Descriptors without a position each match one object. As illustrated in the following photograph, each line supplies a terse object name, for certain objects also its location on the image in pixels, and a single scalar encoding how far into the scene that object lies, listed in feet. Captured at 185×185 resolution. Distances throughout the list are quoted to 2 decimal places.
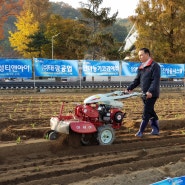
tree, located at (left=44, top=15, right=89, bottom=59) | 160.66
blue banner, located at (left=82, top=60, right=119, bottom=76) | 69.98
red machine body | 20.93
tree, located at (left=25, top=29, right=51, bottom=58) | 149.31
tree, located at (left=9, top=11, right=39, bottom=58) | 155.12
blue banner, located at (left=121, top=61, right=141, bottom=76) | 74.18
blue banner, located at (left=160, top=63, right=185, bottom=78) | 79.83
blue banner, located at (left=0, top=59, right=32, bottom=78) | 61.21
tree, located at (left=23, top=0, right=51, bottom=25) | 200.23
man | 23.67
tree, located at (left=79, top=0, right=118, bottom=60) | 117.29
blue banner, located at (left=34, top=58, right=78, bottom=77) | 64.69
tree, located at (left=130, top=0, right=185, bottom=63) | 108.17
